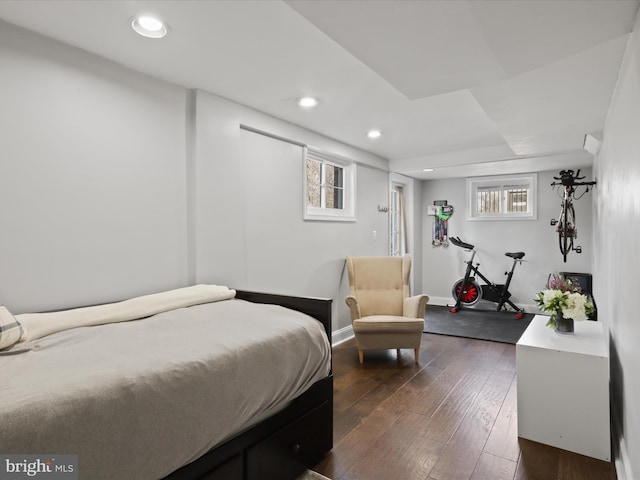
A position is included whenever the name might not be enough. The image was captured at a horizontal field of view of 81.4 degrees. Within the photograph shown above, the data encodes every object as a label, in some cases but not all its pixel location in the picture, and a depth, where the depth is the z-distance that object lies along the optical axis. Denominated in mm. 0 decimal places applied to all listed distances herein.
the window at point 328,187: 4070
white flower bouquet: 2354
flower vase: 2439
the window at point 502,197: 5934
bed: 1083
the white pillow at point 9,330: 1483
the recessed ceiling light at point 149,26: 1849
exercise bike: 5824
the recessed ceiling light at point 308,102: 2922
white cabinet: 2035
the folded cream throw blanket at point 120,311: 1712
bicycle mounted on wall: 4000
